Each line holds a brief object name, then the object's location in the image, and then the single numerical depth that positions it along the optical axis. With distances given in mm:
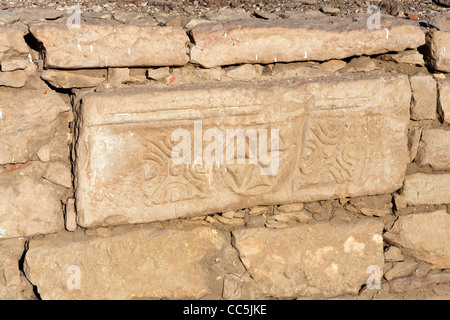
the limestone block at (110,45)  2338
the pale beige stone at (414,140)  2836
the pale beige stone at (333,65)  2727
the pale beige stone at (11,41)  2307
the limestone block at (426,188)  2896
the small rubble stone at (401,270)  2963
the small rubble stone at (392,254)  2965
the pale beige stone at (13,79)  2342
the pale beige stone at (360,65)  2771
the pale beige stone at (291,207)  2783
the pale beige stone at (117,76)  2476
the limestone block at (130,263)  2537
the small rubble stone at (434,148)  2850
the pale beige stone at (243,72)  2615
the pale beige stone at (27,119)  2377
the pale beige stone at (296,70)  2680
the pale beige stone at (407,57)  2789
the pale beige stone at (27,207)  2449
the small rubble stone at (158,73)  2531
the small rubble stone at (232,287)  2775
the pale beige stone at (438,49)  2768
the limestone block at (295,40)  2525
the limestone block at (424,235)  2924
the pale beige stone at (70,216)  2521
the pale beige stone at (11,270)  2518
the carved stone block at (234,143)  2449
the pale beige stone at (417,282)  2973
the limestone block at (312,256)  2779
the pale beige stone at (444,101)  2811
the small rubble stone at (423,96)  2793
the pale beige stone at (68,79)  2399
